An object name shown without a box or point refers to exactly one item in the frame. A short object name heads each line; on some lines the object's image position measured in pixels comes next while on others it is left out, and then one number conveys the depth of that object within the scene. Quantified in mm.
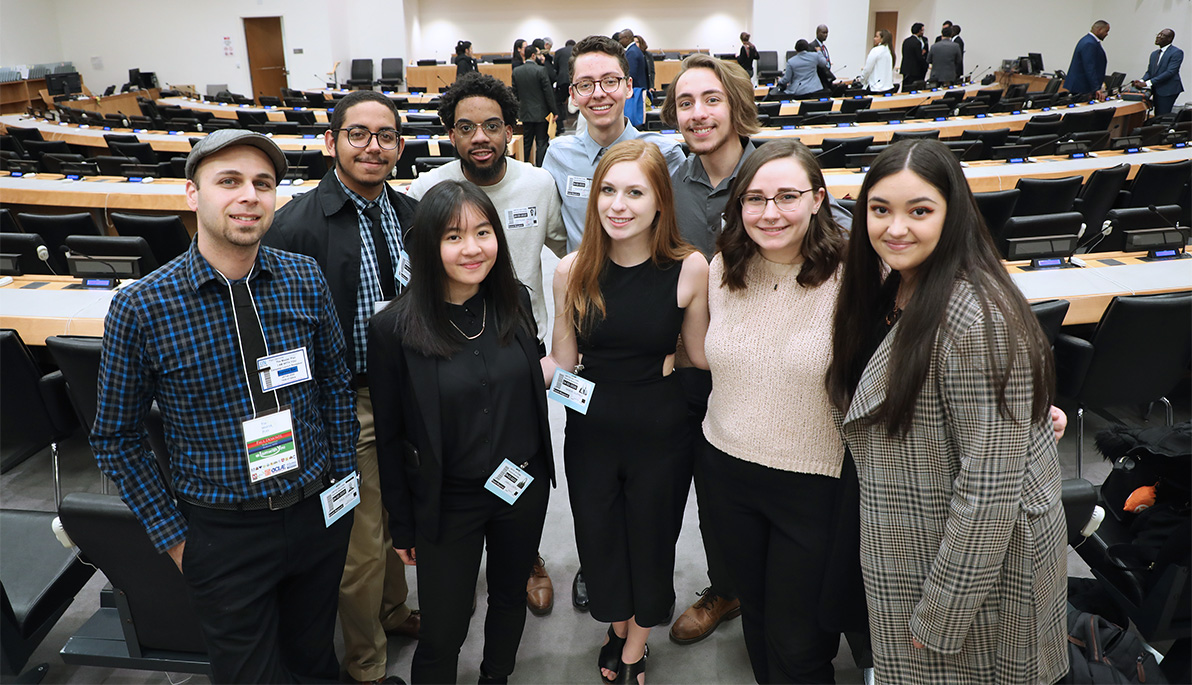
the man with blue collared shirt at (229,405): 1535
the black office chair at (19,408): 2641
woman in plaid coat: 1326
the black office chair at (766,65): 16547
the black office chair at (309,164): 6177
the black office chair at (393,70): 16781
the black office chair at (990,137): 7074
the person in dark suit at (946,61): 14070
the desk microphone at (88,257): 3391
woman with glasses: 1698
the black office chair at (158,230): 3980
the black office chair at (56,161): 6840
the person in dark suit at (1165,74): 10617
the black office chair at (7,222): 4547
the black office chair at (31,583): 2078
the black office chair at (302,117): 9977
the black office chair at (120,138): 8218
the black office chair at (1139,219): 3791
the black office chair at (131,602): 1725
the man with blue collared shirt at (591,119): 2514
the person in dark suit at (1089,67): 11570
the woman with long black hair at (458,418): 1789
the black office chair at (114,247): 3438
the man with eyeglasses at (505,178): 2363
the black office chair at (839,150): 6512
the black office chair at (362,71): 16922
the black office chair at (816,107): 10531
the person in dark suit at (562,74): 11031
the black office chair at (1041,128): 7691
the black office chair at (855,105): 10102
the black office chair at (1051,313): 2682
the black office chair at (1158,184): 5426
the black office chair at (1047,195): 4824
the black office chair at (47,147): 7828
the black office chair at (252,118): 10009
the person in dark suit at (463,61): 11969
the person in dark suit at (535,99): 8812
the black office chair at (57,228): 4129
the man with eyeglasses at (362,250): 2014
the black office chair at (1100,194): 5105
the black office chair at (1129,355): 2805
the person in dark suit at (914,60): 14266
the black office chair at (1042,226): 3598
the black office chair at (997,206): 4273
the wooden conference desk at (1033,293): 3072
